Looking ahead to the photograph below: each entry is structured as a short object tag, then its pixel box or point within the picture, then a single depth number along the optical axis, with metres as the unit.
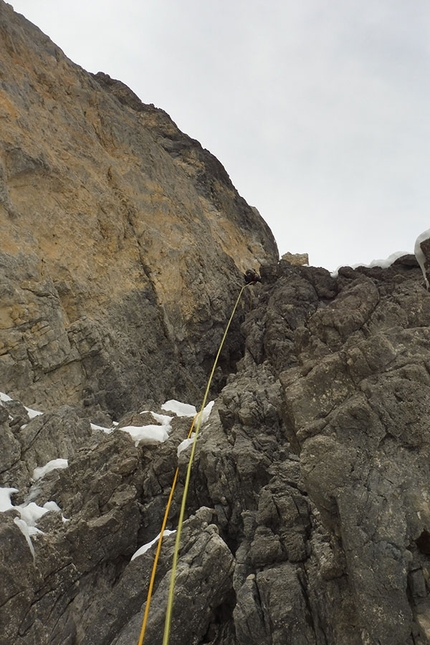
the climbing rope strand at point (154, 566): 6.42
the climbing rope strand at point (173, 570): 6.14
